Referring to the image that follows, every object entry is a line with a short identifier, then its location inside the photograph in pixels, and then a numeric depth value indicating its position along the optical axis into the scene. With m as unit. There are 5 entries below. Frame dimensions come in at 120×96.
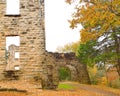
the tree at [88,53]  20.50
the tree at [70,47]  38.09
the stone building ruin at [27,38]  12.22
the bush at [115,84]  20.98
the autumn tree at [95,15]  9.32
